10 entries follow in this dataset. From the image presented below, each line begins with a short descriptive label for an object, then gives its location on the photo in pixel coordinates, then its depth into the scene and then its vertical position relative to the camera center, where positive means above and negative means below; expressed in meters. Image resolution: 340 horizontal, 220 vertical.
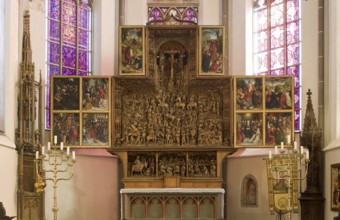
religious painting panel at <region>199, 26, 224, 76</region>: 21.88 +1.67
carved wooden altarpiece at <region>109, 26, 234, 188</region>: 21.97 -0.12
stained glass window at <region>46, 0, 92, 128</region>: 23.73 +2.32
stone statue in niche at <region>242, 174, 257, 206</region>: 23.80 -2.27
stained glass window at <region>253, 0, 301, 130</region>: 23.47 +2.26
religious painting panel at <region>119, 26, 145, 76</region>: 21.91 +1.69
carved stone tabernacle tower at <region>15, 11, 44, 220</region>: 19.50 -0.54
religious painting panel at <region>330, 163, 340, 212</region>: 19.12 -1.73
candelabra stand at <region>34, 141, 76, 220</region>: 18.74 -1.45
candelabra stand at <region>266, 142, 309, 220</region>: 20.67 -1.91
